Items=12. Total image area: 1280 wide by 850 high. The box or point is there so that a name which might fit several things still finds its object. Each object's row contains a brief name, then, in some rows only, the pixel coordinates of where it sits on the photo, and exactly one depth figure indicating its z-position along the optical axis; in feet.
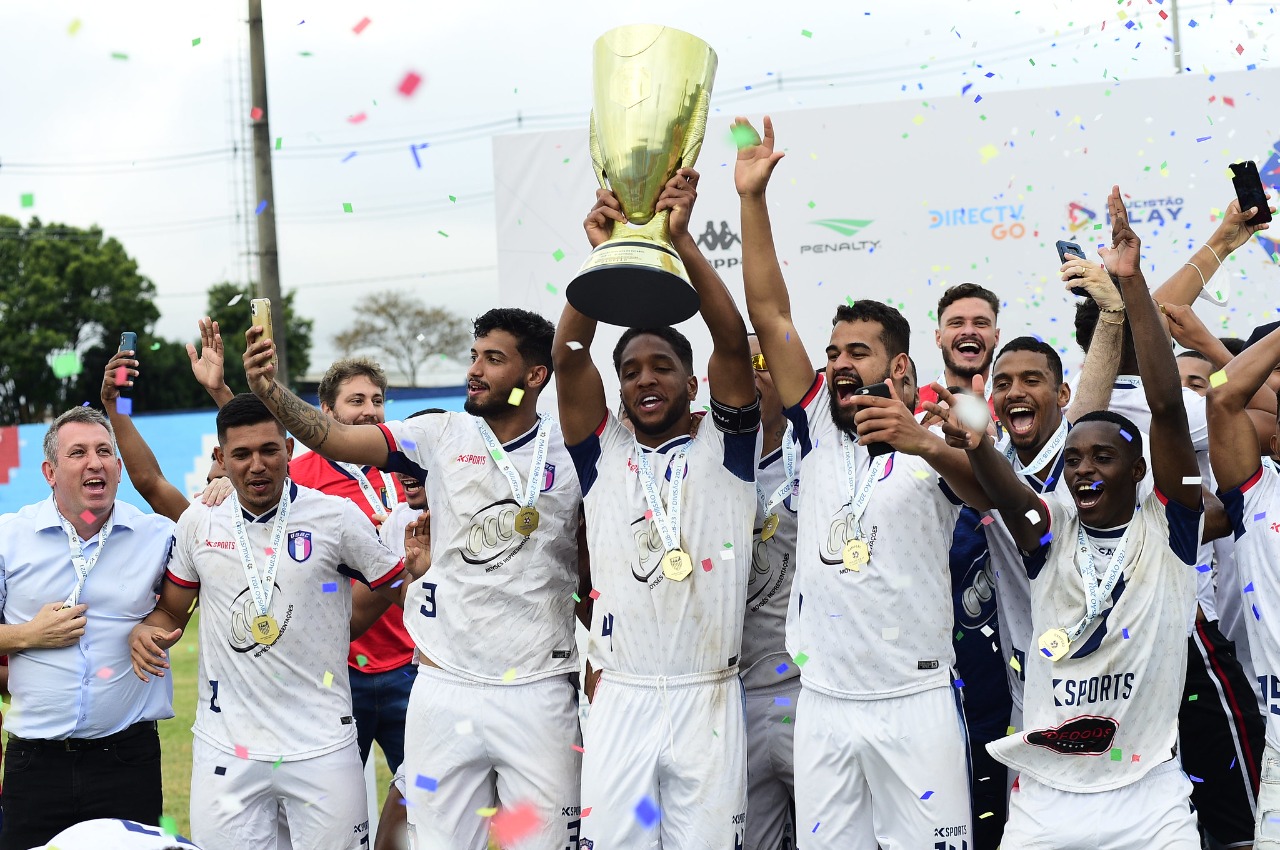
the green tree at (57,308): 110.73
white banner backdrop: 24.89
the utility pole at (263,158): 52.24
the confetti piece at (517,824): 14.73
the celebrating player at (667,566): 13.97
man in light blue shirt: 16.42
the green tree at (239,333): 118.83
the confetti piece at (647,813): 13.96
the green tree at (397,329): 134.92
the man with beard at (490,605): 14.83
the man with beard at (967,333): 17.97
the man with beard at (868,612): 13.28
